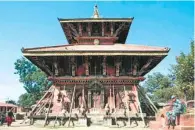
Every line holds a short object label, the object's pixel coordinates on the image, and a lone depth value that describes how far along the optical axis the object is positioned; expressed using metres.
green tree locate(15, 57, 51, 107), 66.56
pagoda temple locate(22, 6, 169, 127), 20.22
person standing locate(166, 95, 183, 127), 10.65
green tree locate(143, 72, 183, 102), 65.20
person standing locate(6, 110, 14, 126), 19.71
